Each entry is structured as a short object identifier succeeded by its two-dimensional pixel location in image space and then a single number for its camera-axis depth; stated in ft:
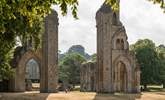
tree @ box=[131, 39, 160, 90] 216.33
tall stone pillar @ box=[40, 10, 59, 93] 145.69
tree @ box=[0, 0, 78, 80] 30.76
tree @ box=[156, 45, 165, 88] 222.07
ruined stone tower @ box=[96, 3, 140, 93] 152.05
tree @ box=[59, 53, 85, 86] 276.62
